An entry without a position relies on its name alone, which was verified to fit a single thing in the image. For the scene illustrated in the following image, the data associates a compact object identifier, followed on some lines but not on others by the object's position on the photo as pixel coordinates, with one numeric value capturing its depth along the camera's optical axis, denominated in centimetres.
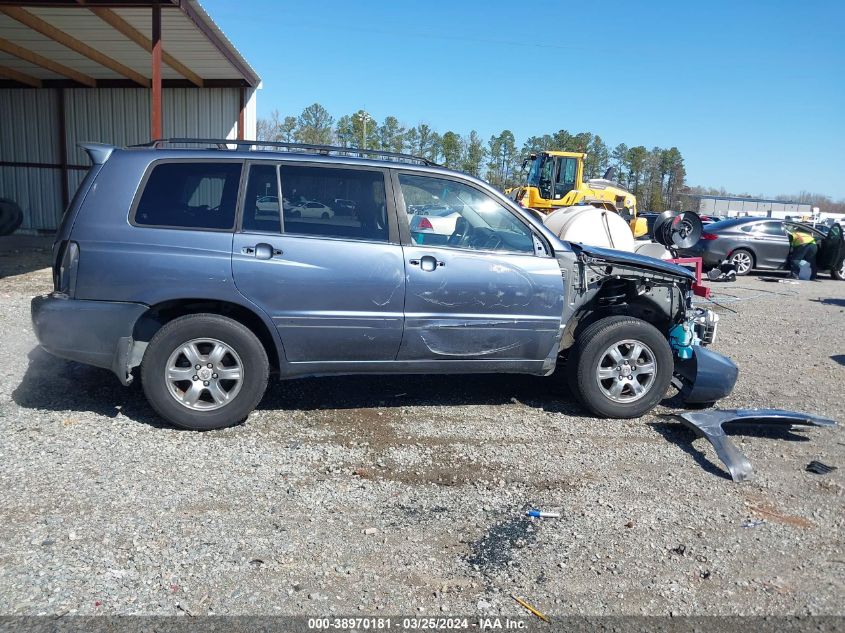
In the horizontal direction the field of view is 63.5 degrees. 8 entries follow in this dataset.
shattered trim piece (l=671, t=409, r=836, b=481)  468
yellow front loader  2055
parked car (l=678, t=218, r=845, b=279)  1630
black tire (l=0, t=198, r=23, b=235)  1764
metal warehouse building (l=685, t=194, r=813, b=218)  7019
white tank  930
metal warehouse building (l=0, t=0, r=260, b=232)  1282
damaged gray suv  460
